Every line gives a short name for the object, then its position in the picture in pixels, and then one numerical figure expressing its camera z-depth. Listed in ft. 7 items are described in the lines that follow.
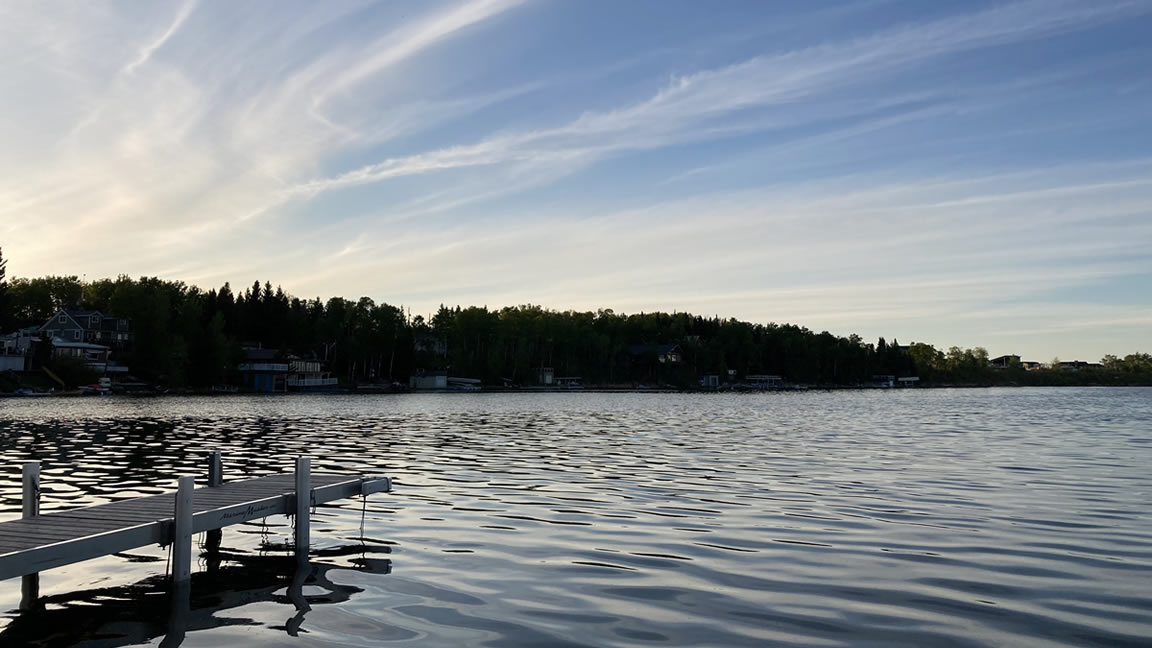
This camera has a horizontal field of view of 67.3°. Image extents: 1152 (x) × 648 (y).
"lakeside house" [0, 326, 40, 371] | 388.37
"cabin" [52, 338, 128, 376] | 432.66
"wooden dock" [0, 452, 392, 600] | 39.91
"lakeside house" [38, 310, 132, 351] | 479.95
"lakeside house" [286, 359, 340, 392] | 495.00
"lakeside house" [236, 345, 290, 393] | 487.61
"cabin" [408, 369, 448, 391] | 575.79
